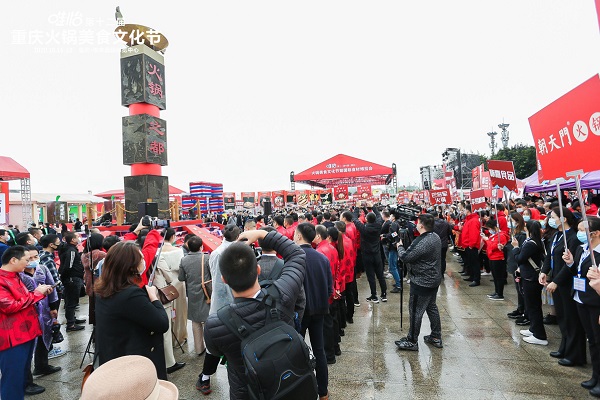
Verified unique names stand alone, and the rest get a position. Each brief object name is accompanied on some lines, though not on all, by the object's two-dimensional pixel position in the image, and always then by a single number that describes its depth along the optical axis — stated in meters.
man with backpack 1.40
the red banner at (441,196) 12.80
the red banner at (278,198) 34.55
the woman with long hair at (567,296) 3.47
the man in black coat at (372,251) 6.07
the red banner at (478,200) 7.95
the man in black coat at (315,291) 3.08
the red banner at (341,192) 20.09
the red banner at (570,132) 2.62
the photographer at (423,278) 3.90
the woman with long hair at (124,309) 2.08
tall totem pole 14.53
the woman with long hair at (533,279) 4.11
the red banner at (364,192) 22.38
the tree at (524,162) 29.27
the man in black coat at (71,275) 5.32
